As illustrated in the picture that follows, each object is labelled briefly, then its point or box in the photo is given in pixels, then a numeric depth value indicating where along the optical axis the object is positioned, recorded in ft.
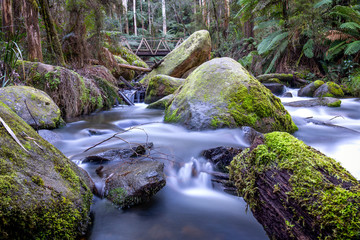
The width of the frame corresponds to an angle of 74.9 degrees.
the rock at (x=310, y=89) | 26.68
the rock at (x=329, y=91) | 25.11
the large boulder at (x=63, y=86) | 16.21
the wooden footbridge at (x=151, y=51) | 58.78
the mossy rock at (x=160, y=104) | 21.12
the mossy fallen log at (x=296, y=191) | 3.31
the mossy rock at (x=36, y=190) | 3.70
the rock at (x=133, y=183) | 6.44
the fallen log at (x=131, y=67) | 35.33
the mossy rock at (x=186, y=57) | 35.27
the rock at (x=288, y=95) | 27.27
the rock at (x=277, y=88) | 29.37
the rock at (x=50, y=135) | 11.13
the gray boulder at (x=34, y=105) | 11.93
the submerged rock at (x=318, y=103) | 20.39
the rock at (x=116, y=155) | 8.59
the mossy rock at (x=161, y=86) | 24.70
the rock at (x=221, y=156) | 8.46
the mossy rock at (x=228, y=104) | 12.04
